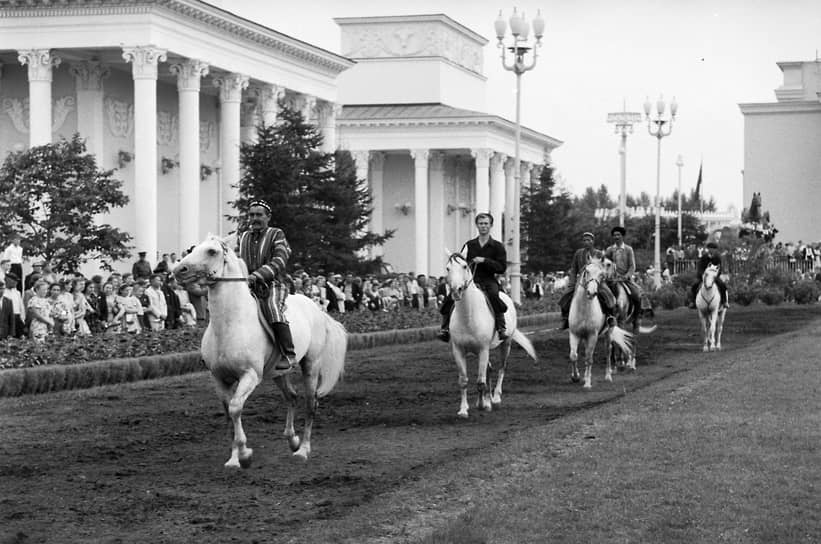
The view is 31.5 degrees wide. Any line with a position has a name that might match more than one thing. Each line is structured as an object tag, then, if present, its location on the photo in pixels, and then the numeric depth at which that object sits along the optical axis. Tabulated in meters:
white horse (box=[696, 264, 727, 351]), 32.41
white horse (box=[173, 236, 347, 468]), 13.58
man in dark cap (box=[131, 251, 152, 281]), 38.22
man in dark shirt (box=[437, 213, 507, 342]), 19.25
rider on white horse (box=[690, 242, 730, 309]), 32.88
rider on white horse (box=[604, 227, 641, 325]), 26.36
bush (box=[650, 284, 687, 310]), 53.66
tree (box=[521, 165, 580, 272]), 82.25
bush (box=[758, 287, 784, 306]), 54.16
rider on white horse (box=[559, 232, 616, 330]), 23.78
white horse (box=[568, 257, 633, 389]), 22.97
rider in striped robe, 14.42
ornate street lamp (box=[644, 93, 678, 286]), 69.31
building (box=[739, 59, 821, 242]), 93.31
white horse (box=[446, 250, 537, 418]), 18.48
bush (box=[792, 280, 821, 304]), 55.38
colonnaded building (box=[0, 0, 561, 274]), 50.19
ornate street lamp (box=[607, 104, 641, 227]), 72.69
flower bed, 23.03
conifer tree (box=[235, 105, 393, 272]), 47.41
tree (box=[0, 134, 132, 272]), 40.97
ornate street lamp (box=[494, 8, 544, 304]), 47.50
